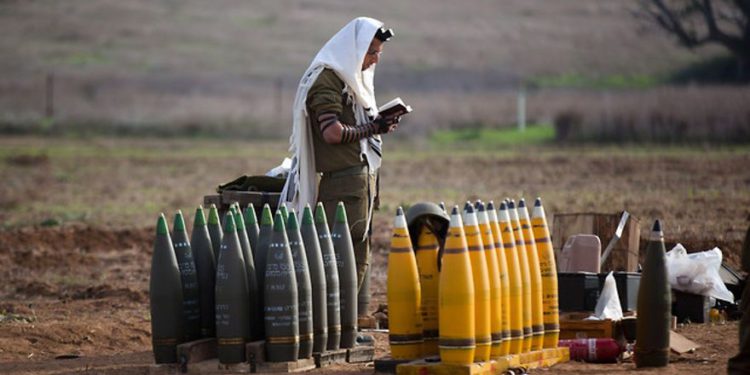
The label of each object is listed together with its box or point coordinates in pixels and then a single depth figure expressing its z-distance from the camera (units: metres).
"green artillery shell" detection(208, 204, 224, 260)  19.67
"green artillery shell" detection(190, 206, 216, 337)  19.08
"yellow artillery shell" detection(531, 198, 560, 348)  18.97
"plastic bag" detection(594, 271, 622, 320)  20.08
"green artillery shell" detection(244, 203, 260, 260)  19.41
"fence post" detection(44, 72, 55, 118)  88.81
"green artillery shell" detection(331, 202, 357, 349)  19.45
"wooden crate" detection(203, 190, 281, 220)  21.55
